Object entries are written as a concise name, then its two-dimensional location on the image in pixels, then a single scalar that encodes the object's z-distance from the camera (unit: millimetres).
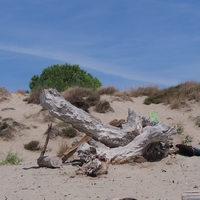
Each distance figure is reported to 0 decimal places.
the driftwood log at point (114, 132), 10406
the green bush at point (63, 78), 30294
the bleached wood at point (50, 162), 10055
